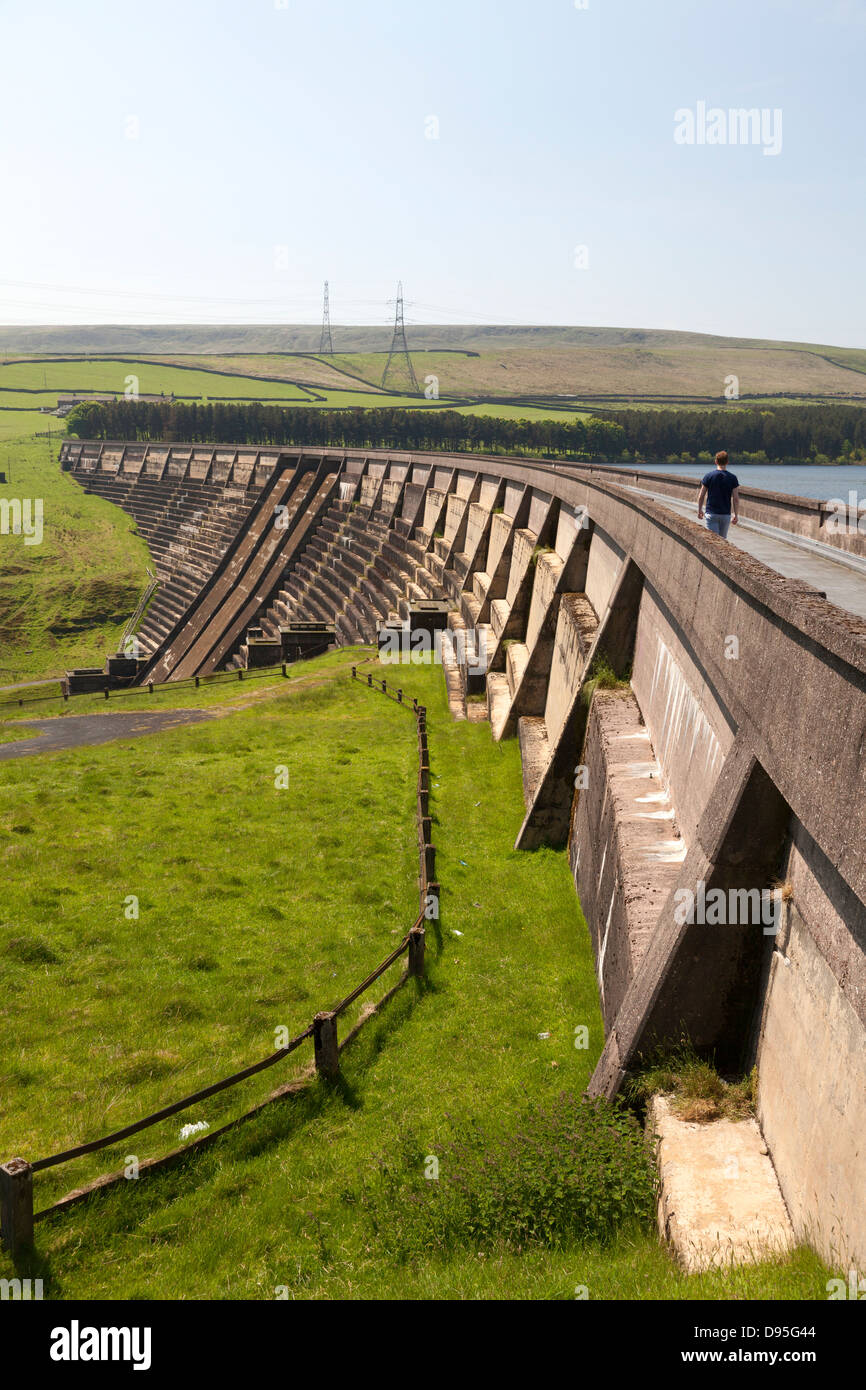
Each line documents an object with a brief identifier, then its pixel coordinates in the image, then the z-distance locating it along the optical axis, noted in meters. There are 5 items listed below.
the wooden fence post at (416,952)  11.31
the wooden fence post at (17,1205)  6.78
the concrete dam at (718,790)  5.09
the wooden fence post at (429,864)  13.66
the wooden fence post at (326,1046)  9.07
